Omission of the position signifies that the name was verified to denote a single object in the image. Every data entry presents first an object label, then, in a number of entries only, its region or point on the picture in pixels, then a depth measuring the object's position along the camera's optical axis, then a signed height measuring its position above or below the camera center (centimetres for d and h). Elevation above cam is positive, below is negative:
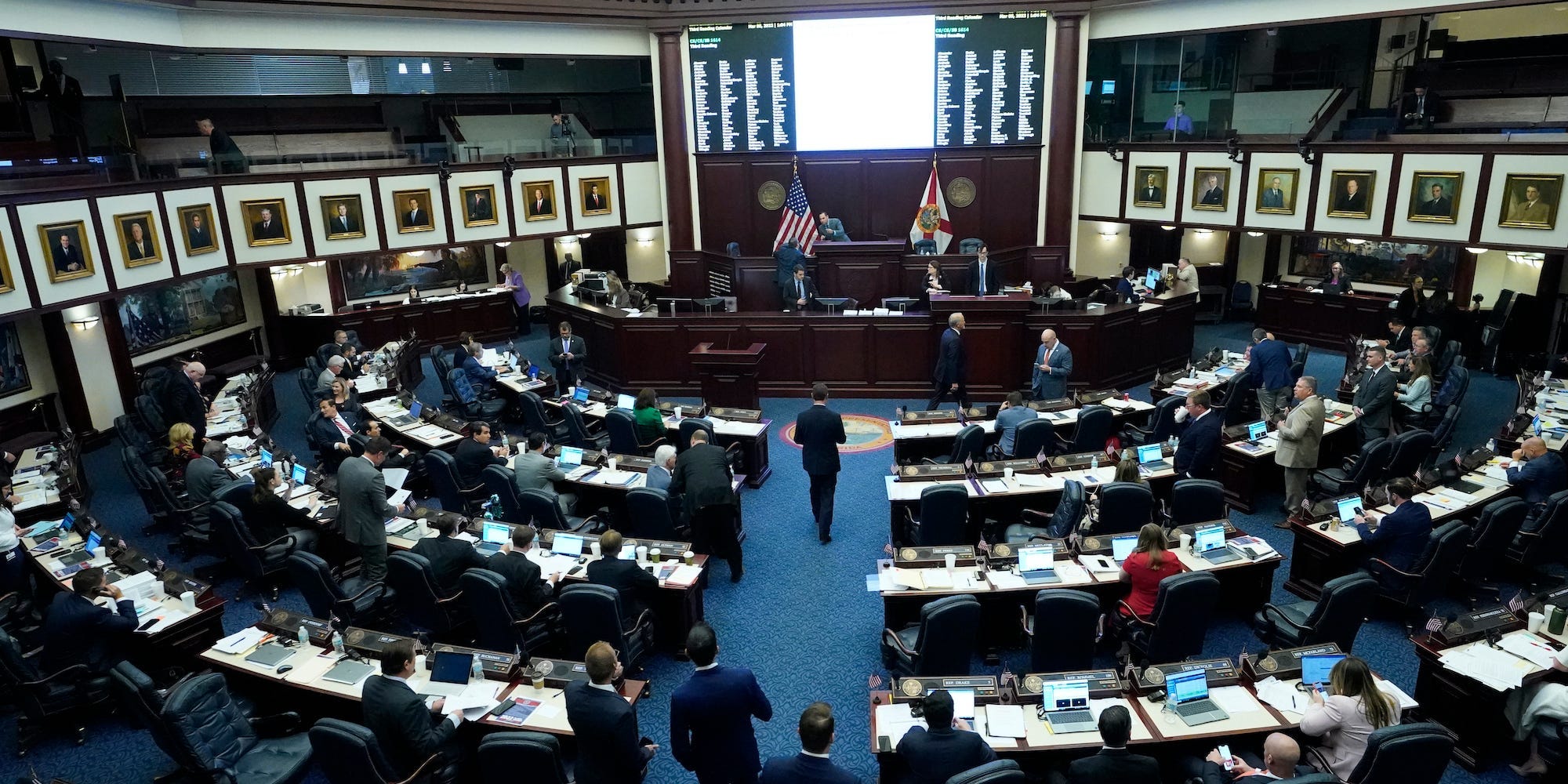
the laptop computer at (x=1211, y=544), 784 -316
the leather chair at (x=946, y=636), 636 -317
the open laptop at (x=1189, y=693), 581 -328
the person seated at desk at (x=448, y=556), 768 -299
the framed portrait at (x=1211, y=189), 1669 -35
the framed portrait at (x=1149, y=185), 1756 -26
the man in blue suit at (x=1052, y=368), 1228 -256
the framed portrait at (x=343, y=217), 1670 -35
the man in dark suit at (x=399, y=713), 560 -312
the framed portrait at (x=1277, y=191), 1575 -40
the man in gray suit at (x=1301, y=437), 963 -282
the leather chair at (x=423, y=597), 752 -333
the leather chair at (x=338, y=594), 746 -339
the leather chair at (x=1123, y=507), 841 -305
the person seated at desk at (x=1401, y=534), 764 -310
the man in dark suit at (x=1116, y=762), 477 -303
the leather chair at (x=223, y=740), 574 -350
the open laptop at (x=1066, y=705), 577 -332
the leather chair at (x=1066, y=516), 823 -306
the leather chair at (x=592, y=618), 685 -318
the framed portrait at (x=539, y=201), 1881 -18
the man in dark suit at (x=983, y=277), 1572 -172
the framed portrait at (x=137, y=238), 1324 -49
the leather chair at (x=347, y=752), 509 -306
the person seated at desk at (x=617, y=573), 730 -302
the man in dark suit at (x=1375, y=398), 1062 -271
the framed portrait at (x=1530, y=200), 1250 -56
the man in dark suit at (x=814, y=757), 454 -284
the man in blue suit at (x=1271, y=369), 1216 -266
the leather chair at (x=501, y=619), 710 -334
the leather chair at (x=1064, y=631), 654 -325
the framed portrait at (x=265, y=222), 1580 -38
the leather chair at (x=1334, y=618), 653 -324
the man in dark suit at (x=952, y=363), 1292 -259
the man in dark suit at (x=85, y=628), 688 -315
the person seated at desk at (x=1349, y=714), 531 -315
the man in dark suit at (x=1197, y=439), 926 -269
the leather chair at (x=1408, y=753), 479 -306
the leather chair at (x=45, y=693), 684 -368
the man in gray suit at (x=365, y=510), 823 -279
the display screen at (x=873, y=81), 1708 +187
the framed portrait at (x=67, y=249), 1207 -56
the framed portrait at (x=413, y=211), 1747 -29
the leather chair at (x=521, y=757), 500 -305
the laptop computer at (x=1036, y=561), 764 -317
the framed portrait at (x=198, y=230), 1468 -44
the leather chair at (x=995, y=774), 455 -293
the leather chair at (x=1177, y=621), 660 -327
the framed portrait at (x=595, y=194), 1925 -9
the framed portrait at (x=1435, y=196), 1355 -50
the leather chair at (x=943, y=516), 848 -312
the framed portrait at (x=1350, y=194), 1464 -46
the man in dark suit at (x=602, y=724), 512 -295
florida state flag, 1761 -76
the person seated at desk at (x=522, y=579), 738 -307
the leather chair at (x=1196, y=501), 835 -299
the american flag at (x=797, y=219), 1730 -66
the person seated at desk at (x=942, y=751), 495 -305
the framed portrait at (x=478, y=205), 1820 -23
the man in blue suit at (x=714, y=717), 525 -303
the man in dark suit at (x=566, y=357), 1452 -259
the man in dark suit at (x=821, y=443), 945 -267
